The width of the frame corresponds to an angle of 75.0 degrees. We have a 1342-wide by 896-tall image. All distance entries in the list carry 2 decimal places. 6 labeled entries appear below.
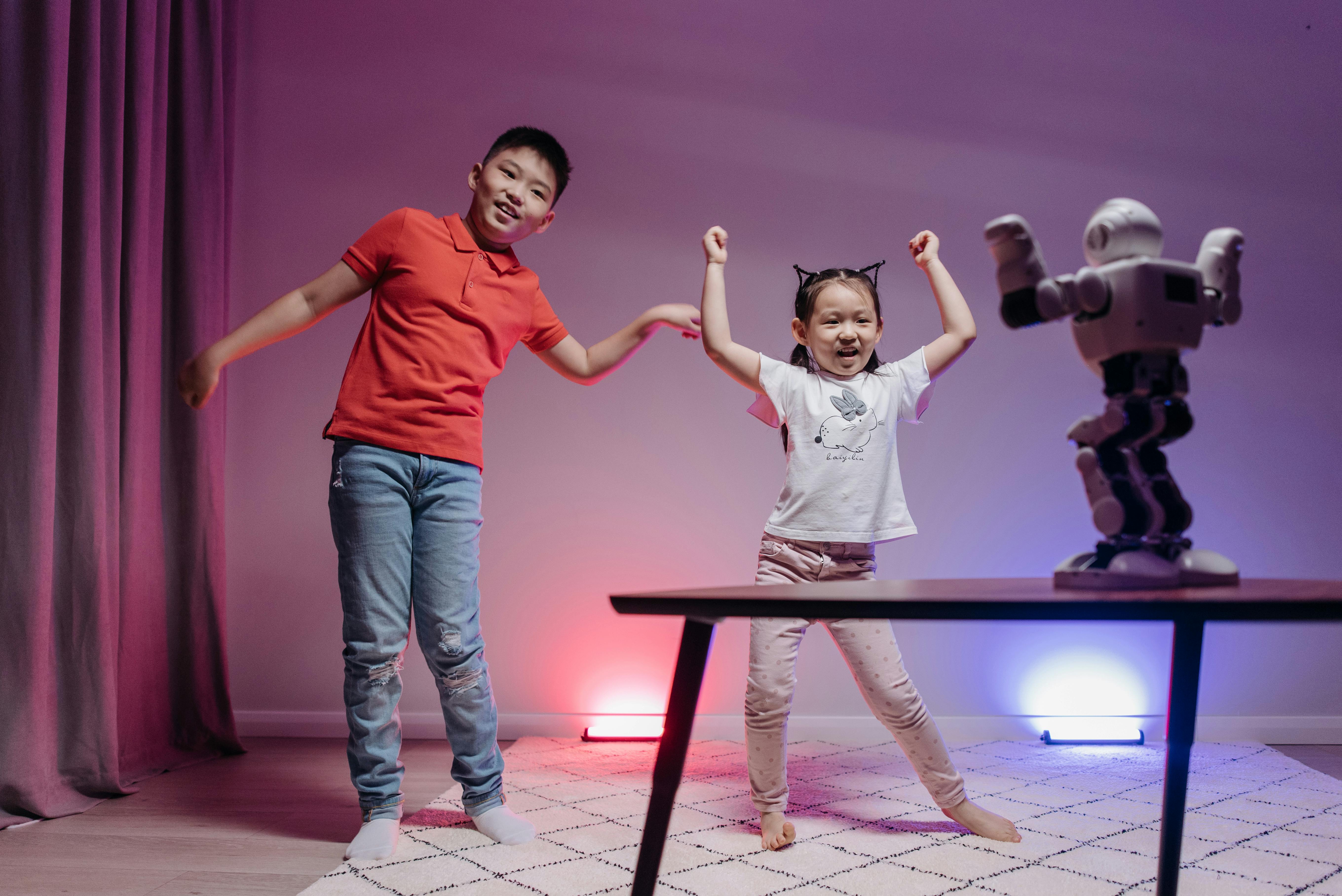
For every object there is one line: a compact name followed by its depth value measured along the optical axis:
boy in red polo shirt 1.37
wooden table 0.54
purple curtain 1.50
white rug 1.20
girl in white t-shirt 1.41
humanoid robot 0.78
